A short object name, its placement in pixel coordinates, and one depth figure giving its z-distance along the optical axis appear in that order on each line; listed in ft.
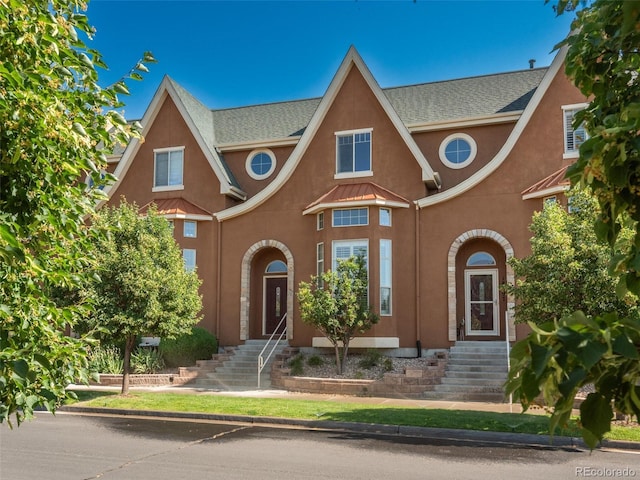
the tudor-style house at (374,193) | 67.92
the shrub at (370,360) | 64.39
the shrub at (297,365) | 64.95
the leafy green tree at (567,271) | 42.93
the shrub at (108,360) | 67.97
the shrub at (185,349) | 71.67
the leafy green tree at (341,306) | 61.52
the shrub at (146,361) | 68.90
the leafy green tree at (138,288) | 54.13
